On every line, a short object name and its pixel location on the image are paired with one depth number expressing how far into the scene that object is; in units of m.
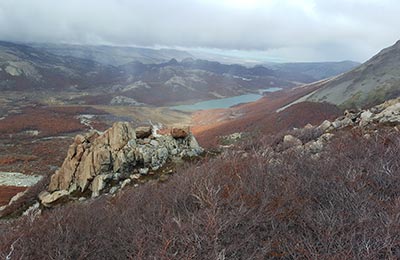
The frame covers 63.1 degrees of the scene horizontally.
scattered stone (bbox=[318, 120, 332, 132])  26.43
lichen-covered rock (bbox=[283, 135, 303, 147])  22.20
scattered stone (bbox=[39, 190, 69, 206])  21.14
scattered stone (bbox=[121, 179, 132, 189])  19.68
